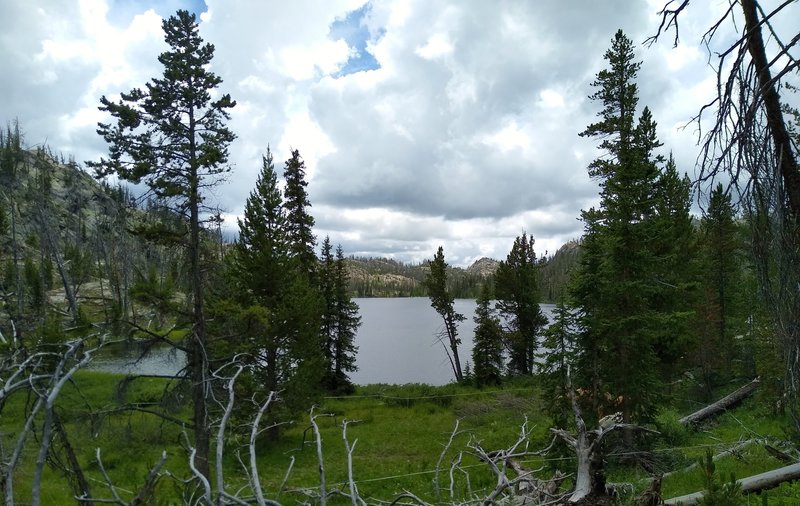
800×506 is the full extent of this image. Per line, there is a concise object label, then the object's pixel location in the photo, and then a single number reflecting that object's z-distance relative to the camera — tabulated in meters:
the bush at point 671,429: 12.41
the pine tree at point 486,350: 28.47
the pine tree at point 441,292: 29.98
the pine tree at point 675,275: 16.50
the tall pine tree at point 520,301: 30.83
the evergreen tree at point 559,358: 10.91
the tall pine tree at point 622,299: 10.70
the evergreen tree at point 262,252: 17.34
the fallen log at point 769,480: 6.02
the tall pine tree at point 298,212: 24.44
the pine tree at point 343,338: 26.69
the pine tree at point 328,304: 26.33
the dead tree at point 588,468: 4.12
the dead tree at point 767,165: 2.95
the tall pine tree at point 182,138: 10.09
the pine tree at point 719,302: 19.31
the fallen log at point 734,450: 8.46
